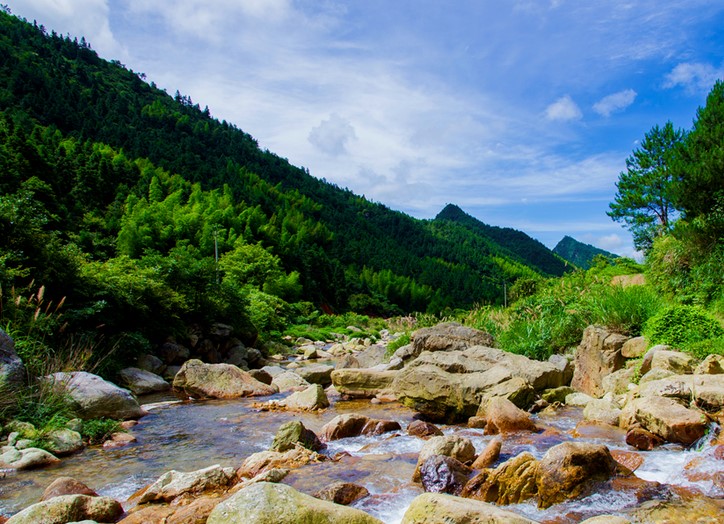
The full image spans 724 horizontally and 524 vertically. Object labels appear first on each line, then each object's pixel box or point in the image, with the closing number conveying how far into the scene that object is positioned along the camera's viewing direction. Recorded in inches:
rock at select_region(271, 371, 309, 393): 501.4
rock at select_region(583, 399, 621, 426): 281.7
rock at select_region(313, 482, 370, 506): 187.6
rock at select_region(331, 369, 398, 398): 455.5
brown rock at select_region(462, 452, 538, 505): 182.2
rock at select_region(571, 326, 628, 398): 388.6
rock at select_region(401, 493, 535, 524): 131.3
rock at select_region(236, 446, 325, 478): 227.1
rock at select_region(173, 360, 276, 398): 473.4
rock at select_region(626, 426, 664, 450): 227.9
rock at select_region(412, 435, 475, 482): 222.8
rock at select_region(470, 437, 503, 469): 224.1
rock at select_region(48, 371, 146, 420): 327.3
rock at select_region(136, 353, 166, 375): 576.7
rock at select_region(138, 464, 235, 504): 196.7
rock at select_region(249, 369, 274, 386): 546.5
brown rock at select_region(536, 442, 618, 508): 178.1
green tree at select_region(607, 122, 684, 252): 1074.7
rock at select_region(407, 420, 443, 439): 299.0
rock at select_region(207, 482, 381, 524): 129.1
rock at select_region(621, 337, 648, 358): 377.7
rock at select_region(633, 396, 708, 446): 222.7
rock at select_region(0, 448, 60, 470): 246.1
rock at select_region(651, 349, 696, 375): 305.3
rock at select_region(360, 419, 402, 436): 306.0
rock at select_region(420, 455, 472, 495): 194.2
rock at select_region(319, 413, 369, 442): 297.6
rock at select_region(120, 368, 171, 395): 489.4
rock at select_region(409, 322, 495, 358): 526.3
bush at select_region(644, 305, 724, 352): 351.3
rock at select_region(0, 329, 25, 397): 291.9
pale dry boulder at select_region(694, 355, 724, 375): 282.0
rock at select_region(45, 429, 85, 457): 271.7
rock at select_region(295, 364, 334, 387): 553.3
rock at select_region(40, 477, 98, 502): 197.2
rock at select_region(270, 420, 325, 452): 258.0
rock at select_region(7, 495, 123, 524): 165.2
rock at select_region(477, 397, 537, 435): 288.0
